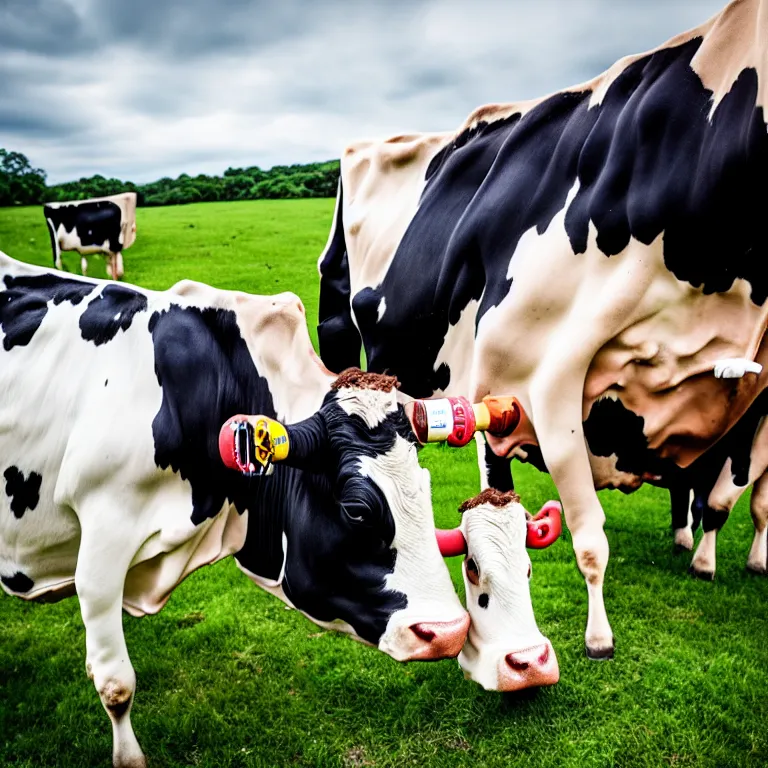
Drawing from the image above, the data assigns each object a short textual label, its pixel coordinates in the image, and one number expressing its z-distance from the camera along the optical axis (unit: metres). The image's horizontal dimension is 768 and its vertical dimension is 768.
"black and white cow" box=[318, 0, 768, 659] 3.56
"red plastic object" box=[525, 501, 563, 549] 3.11
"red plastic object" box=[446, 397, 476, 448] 2.98
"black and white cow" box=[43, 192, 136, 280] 16.42
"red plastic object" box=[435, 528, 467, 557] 3.03
